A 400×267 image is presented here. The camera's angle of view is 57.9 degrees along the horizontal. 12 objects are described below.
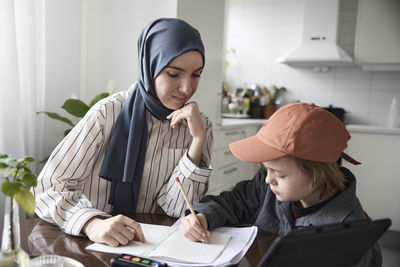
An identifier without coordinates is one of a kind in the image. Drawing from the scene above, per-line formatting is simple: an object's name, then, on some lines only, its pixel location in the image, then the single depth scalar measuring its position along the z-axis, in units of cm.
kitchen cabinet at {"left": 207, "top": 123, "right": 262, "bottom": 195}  312
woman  115
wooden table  82
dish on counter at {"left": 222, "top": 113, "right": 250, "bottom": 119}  411
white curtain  187
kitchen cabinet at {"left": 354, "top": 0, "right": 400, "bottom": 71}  351
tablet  52
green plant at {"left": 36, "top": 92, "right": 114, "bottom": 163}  203
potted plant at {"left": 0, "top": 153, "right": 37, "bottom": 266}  58
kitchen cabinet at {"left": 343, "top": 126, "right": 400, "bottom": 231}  326
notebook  82
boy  96
